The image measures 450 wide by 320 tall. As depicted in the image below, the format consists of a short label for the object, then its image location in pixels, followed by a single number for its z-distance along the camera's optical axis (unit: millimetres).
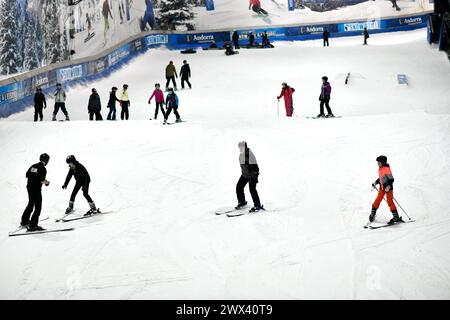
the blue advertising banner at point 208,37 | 34750
